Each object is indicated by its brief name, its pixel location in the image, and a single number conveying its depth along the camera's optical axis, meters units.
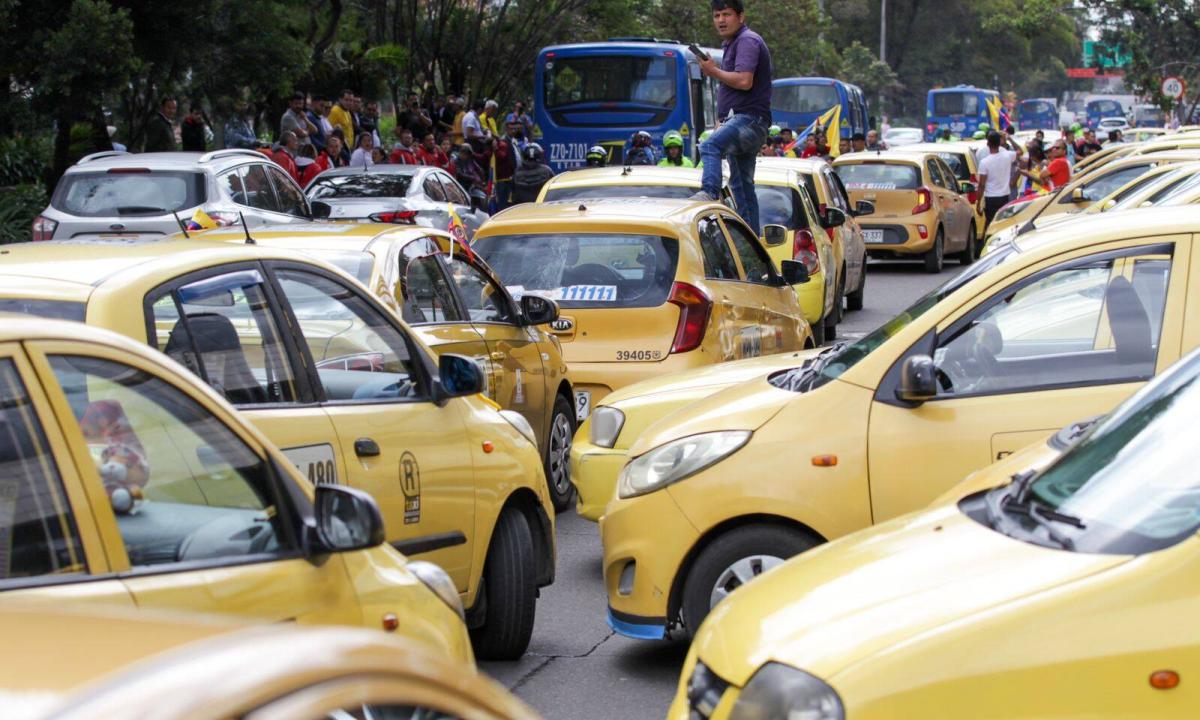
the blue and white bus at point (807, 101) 43.19
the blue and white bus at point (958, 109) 61.38
